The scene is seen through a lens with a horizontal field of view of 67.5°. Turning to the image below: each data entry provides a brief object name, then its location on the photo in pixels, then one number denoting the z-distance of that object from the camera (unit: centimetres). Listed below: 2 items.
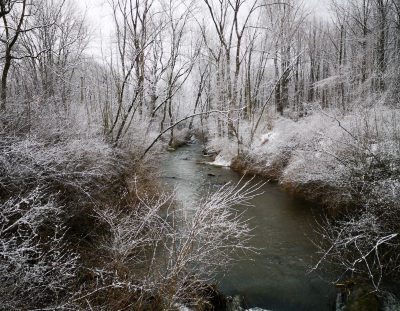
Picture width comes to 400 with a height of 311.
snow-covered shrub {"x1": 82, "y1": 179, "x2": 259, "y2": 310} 451
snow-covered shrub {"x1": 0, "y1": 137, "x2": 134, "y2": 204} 520
